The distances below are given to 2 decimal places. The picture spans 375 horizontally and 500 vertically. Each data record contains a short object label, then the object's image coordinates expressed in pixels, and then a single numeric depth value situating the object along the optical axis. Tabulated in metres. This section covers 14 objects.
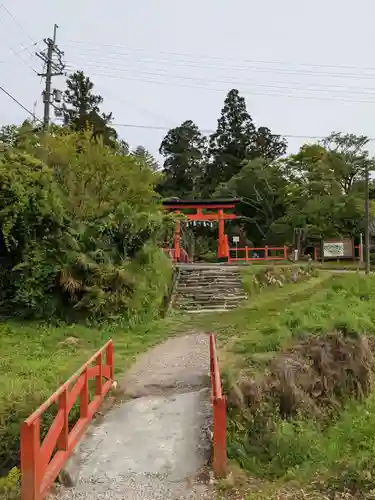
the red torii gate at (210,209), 26.39
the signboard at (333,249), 28.44
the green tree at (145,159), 18.25
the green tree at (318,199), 31.31
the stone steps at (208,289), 16.31
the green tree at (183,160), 49.91
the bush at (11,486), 4.23
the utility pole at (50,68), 21.77
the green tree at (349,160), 34.69
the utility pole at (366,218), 23.50
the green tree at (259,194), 38.38
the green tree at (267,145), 49.79
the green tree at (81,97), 36.94
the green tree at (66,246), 12.25
